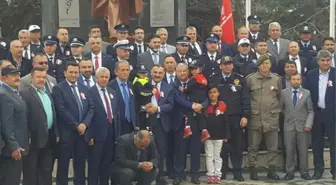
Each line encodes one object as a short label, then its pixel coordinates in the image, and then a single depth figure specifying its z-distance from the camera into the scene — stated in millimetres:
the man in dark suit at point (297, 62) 11094
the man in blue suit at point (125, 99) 9638
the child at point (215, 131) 10156
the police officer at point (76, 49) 10461
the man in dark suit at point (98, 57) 10477
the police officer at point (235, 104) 10320
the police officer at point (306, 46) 11602
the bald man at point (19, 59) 9891
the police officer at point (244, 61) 10812
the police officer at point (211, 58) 10672
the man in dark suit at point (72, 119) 9039
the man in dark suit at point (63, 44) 10688
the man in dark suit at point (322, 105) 10422
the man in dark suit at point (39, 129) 8656
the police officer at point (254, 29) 12008
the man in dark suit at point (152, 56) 10938
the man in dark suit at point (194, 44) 11459
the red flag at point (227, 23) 14008
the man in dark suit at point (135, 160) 8828
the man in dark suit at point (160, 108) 9898
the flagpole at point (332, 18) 15005
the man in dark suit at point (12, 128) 8031
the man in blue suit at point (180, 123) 10070
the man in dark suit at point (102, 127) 9281
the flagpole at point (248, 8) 15772
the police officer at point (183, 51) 10789
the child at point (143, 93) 9844
